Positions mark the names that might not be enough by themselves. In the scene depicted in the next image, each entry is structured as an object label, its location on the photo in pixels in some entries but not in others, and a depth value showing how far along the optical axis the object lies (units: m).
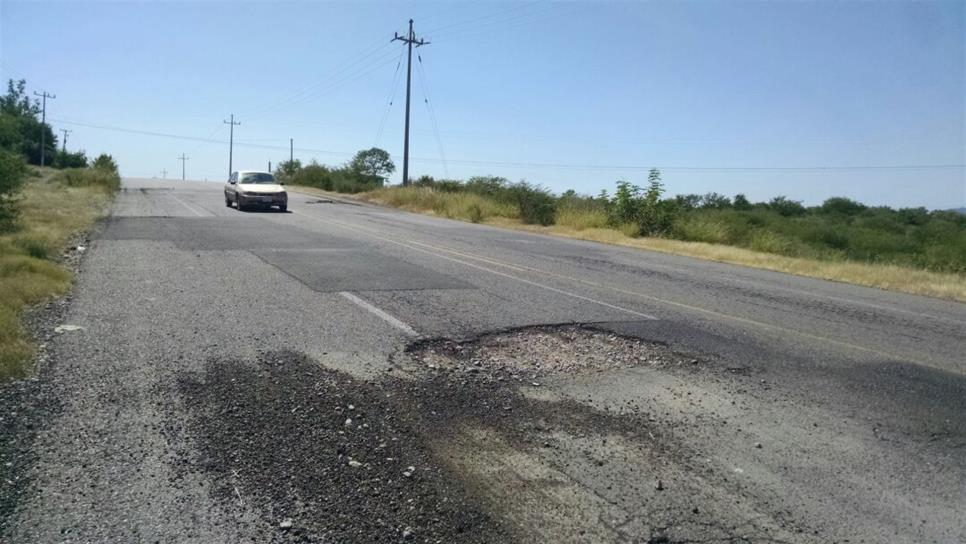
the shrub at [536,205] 32.69
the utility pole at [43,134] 84.00
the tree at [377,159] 109.94
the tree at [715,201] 51.19
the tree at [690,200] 29.98
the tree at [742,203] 55.46
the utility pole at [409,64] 43.69
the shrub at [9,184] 16.22
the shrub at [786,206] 57.21
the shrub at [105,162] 68.03
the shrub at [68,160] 87.99
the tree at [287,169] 78.14
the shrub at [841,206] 64.31
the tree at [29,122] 79.44
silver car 27.73
